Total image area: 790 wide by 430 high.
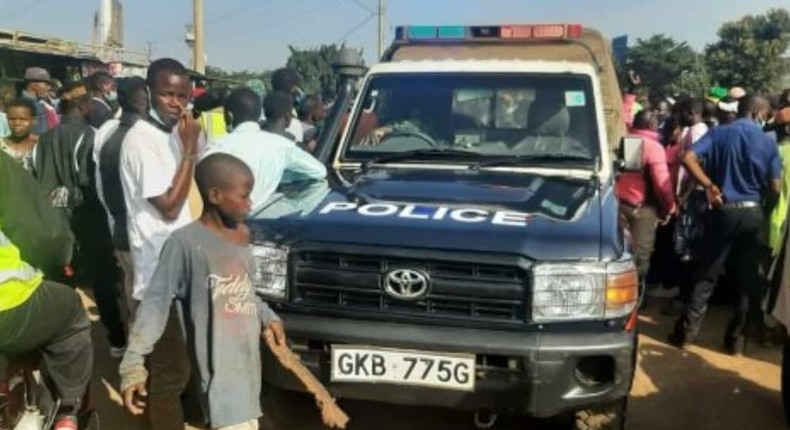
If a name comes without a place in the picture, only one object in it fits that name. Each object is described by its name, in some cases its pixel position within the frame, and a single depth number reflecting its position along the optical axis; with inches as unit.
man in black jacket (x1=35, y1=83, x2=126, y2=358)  206.5
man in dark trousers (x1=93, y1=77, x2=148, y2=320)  162.2
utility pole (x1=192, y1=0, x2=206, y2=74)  838.5
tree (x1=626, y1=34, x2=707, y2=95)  2365.5
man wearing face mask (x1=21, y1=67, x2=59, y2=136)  329.5
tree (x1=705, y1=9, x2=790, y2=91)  1950.1
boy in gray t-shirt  110.0
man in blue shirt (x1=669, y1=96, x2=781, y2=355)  228.1
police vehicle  133.3
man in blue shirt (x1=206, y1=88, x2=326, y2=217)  166.6
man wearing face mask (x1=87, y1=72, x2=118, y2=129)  265.4
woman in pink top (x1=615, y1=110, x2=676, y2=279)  257.0
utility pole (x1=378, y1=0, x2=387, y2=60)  1756.9
